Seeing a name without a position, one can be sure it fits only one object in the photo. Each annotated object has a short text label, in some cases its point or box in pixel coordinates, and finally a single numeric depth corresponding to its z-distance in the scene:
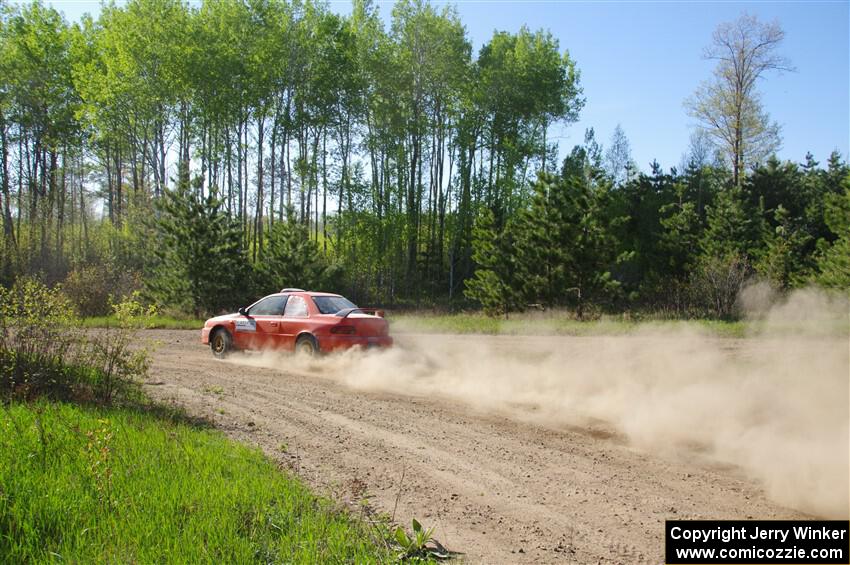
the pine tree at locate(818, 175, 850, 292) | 28.91
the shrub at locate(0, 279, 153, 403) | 8.52
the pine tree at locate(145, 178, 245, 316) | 26.12
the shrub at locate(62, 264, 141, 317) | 27.16
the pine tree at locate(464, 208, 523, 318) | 30.03
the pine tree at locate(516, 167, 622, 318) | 27.19
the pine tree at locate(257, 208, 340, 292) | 29.27
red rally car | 12.91
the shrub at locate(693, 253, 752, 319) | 25.41
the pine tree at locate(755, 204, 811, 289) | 30.14
